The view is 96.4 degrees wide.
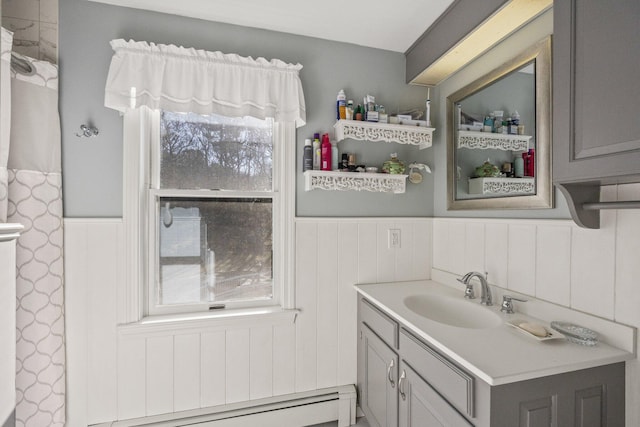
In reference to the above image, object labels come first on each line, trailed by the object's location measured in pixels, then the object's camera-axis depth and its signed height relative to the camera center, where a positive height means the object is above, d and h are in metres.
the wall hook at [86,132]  1.45 +0.39
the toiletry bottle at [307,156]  1.68 +0.31
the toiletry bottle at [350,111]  1.69 +0.59
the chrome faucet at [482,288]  1.41 -0.40
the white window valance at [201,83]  1.43 +0.68
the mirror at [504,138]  1.23 +0.37
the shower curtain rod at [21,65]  1.23 +0.63
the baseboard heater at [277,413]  1.55 -1.16
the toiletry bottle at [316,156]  1.69 +0.32
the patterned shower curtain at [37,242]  1.31 -0.16
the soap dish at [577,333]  0.99 -0.44
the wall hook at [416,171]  1.86 +0.25
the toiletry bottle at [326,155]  1.68 +0.32
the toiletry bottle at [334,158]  1.74 +0.31
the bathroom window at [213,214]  1.63 -0.03
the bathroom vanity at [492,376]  0.86 -0.56
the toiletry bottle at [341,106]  1.68 +0.61
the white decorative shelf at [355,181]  1.67 +0.17
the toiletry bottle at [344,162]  1.72 +0.29
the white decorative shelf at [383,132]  1.67 +0.46
